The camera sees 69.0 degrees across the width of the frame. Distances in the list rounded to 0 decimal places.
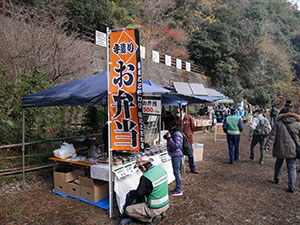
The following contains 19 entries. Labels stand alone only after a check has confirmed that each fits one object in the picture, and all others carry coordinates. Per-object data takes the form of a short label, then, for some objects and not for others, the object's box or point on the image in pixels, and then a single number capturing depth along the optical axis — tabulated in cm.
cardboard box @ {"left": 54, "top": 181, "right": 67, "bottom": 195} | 453
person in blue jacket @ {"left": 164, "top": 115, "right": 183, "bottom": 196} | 431
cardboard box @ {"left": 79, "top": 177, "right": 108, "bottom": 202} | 410
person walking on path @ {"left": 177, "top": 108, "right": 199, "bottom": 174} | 599
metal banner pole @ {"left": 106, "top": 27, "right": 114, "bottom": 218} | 361
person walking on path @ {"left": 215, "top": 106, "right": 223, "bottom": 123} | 1632
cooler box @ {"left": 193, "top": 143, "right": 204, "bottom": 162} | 710
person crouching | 318
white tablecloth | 376
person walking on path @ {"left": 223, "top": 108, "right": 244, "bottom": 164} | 659
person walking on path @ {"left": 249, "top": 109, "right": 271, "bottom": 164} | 666
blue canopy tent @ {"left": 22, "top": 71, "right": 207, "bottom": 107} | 397
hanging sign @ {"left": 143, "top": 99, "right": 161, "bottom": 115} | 464
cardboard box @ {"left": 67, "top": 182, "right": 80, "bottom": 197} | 435
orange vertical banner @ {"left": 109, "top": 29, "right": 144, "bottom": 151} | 342
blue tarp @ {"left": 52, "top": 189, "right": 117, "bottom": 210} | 398
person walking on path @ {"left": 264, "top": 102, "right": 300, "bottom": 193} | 464
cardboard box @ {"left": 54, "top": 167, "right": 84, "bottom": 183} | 449
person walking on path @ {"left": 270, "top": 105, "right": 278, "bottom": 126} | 1462
